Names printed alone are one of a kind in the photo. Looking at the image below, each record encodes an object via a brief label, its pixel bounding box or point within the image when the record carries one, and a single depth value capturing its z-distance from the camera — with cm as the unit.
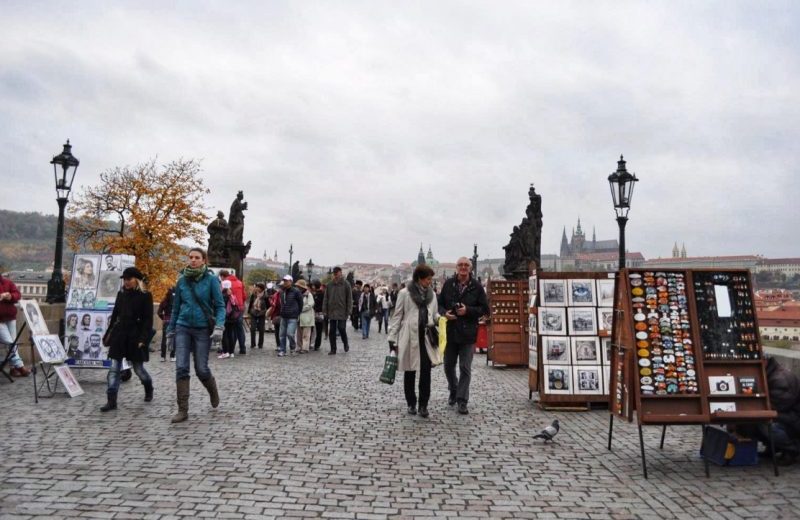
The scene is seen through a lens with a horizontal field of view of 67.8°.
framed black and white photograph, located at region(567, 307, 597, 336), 824
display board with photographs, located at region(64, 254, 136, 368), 955
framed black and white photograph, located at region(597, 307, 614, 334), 835
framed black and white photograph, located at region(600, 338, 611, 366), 816
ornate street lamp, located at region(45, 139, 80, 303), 1305
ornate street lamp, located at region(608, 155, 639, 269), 1294
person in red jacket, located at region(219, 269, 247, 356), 1333
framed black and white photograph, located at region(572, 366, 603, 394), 809
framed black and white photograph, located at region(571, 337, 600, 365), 818
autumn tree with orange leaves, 3919
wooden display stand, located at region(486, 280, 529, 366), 1230
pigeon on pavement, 598
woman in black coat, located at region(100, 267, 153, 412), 742
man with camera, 762
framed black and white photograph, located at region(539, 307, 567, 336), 823
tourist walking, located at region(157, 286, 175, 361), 1213
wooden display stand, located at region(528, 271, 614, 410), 806
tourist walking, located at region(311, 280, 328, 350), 1573
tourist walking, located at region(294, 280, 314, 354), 1492
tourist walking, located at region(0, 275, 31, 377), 916
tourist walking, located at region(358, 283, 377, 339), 1954
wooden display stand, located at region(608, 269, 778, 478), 522
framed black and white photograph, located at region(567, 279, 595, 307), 838
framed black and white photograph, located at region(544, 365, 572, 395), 803
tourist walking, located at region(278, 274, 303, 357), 1381
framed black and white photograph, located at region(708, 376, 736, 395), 528
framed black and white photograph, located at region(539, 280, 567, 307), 836
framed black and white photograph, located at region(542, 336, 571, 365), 817
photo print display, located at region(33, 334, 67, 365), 788
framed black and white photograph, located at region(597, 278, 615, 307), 843
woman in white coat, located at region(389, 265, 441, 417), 741
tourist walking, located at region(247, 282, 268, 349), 1573
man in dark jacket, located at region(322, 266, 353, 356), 1451
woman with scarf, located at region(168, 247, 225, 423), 690
